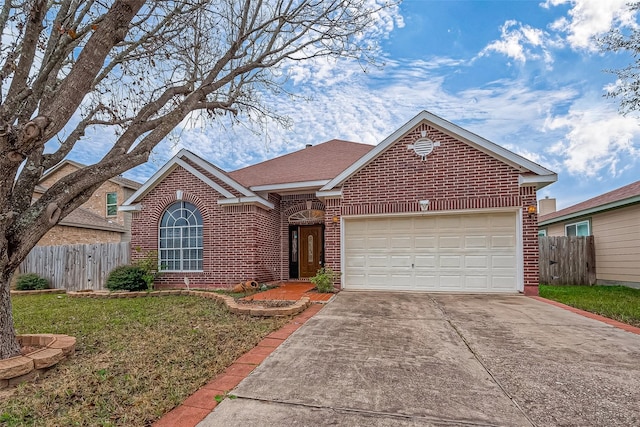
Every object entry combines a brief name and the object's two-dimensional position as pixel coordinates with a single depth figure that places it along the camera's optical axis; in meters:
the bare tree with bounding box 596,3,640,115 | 8.10
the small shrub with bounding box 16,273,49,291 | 11.99
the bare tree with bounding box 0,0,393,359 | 4.08
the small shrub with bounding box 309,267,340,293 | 9.10
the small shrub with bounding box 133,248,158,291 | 10.74
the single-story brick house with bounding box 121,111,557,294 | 8.84
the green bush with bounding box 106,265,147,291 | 10.39
